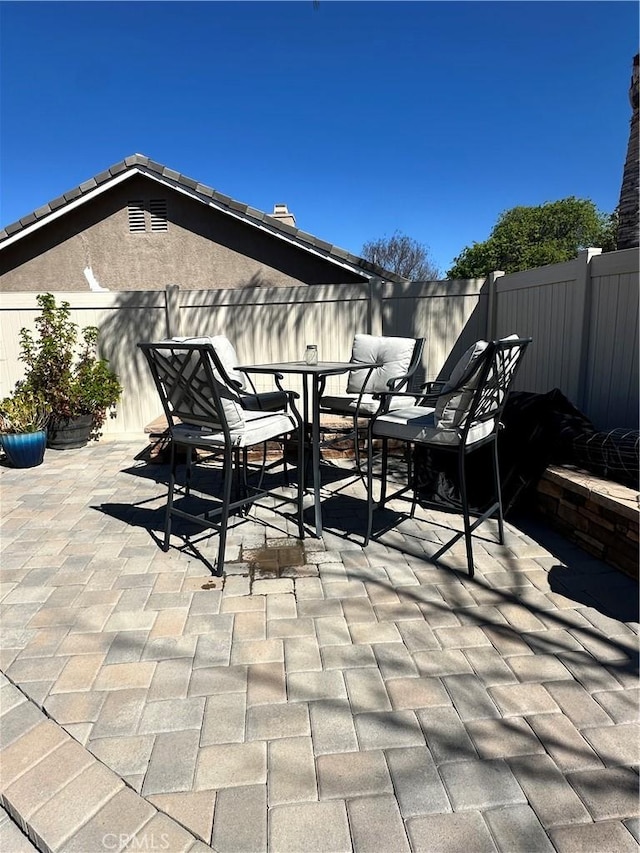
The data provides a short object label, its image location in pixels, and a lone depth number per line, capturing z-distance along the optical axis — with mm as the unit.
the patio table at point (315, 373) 2682
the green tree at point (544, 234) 22844
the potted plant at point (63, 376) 5234
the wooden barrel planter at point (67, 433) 5242
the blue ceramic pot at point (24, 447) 4457
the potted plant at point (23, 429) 4477
